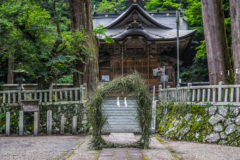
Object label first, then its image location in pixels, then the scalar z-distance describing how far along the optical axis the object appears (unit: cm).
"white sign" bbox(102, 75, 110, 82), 1786
